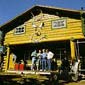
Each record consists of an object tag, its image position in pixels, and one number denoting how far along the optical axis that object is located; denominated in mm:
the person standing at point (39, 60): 7573
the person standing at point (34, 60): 7956
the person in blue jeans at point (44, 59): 7428
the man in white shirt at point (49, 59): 7316
